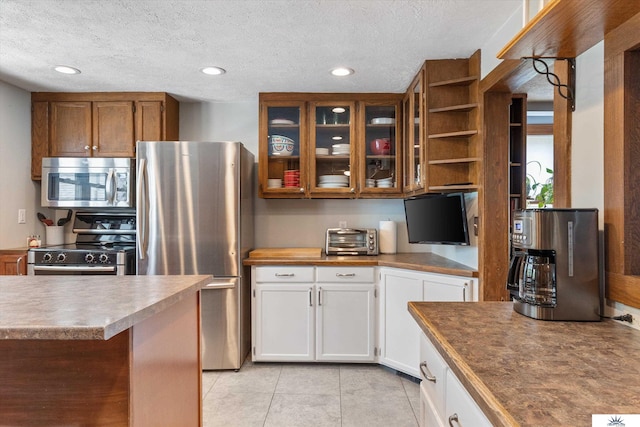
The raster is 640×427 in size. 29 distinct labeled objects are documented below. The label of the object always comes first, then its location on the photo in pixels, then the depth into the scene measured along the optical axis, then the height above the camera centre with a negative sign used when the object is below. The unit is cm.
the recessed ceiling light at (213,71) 283 +110
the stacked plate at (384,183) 336 +28
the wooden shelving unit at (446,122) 264 +65
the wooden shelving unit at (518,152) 350 +59
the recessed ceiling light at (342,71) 282 +109
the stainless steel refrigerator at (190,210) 295 +4
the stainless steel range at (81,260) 298 -36
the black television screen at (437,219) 255 -3
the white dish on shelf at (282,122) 338 +83
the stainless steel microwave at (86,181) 328 +30
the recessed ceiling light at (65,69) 281 +110
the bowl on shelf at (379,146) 336 +61
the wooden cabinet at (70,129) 338 +78
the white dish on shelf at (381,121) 338 +84
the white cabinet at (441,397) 92 -53
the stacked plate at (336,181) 335 +30
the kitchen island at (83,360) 101 -44
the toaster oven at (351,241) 339 -24
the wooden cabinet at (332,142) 335 +65
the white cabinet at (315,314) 304 -81
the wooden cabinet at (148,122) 336 +83
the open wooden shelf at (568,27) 108 +60
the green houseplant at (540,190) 425 +28
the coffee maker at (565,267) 126 -18
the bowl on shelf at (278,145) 336 +62
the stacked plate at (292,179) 337 +32
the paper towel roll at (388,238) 350 -22
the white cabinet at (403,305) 257 -70
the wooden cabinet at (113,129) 336 +77
